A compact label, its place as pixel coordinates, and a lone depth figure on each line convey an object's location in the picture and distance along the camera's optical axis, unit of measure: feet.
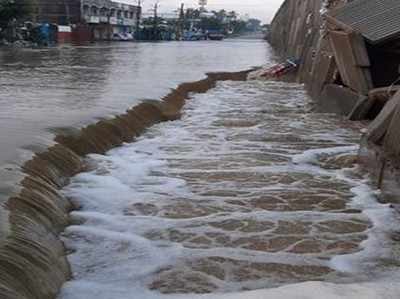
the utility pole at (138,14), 356.83
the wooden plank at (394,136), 25.95
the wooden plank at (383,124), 28.43
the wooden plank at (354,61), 45.39
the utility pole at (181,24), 378.40
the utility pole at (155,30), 328.49
